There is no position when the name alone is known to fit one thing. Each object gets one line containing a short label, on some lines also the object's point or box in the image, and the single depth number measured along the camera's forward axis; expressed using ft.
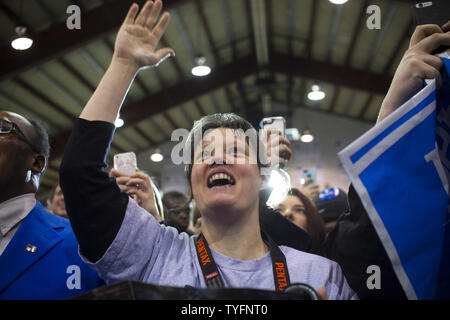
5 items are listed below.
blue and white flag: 2.86
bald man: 4.38
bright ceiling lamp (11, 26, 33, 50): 19.35
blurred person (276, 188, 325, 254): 7.40
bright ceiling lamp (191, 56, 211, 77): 28.17
